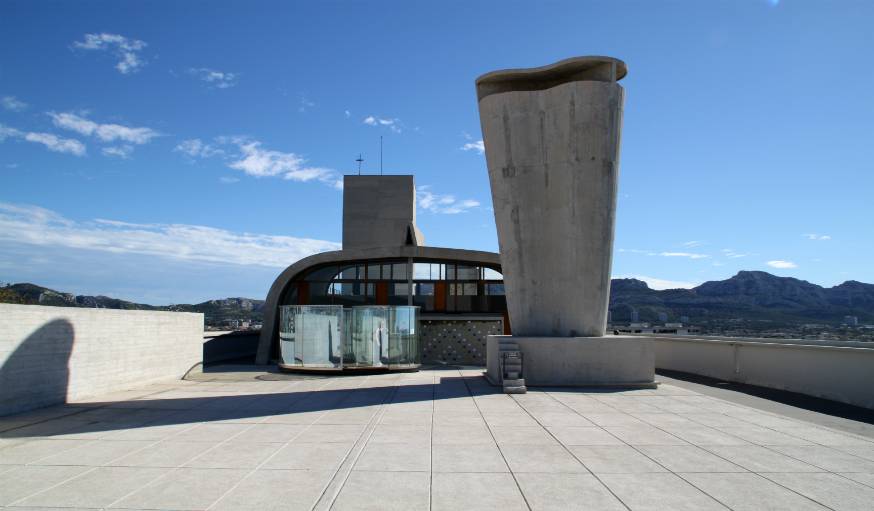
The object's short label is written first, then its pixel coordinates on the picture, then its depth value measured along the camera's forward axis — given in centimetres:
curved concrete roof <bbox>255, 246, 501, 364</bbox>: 2398
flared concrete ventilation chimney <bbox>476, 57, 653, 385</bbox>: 1423
